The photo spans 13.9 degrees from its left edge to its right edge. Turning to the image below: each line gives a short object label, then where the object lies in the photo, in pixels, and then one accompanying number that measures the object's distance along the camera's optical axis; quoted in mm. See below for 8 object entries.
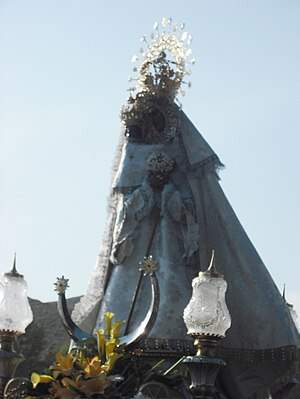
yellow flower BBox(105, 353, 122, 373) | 11309
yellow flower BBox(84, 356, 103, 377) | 10773
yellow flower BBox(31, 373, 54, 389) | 10914
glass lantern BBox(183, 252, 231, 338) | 11133
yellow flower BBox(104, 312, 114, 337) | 12132
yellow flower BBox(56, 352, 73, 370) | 10898
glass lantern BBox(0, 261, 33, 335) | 11570
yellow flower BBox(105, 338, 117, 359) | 11673
